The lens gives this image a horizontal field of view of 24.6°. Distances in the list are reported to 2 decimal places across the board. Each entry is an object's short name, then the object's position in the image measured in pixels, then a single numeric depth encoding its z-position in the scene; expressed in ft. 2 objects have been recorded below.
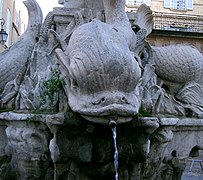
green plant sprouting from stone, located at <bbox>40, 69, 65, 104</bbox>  11.55
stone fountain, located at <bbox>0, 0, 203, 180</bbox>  10.44
